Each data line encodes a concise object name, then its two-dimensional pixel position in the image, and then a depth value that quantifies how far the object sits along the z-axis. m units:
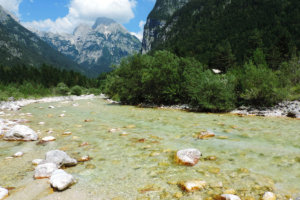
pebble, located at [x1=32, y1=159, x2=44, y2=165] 6.29
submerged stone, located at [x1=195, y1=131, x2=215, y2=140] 9.69
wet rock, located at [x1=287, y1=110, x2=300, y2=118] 15.68
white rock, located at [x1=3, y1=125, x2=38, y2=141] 9.23
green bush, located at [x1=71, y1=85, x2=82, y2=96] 68.07
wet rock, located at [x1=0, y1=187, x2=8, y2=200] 4.26
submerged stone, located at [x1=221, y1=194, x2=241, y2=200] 3.95
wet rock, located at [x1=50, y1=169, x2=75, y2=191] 4.56
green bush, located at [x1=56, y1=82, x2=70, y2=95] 67.09
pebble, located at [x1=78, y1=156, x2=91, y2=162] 6.65
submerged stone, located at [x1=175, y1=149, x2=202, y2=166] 6.20
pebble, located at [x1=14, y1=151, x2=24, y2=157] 7.07
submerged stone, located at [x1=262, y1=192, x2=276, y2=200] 4.18
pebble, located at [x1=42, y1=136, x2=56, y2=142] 9.14
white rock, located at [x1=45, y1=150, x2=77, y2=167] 5.90
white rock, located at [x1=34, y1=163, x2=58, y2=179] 5.22
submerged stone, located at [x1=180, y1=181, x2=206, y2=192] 4.67
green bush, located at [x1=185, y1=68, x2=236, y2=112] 20.50
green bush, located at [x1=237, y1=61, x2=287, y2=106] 20.05
